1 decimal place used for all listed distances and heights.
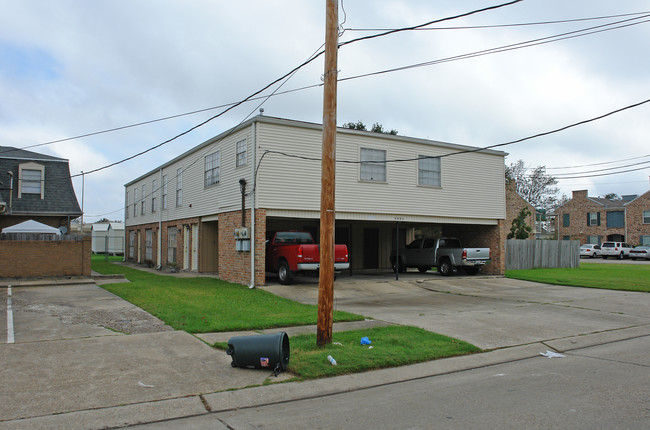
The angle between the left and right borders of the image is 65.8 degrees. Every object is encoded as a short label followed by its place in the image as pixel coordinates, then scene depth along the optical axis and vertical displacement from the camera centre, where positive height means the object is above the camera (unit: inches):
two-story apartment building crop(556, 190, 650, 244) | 2160.4 +83.1
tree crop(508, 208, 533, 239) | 1241.4 +22.0
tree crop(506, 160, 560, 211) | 2282.2 +243.5
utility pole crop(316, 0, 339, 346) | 312.0 +34.9
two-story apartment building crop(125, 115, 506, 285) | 693.9 +69.2
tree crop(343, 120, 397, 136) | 1939.0 +430.4
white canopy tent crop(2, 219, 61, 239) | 800.9 +10.7
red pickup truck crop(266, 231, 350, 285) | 677.9 -25.8
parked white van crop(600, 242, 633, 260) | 1925.4 -49.0
